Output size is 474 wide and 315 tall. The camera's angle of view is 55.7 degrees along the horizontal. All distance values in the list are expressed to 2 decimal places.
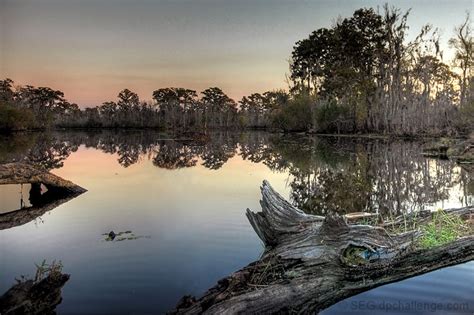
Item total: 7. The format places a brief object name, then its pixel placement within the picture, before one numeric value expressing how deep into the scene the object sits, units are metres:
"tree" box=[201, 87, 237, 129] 92.38
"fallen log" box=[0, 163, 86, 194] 10.07
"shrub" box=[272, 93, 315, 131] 49.38
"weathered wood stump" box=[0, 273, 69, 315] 4.25
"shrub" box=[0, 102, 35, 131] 52.47
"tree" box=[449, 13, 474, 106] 37.19
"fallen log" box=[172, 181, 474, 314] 4.11
